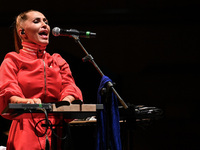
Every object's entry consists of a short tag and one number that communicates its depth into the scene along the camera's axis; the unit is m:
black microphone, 5.55
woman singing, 5.34
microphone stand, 5.49
